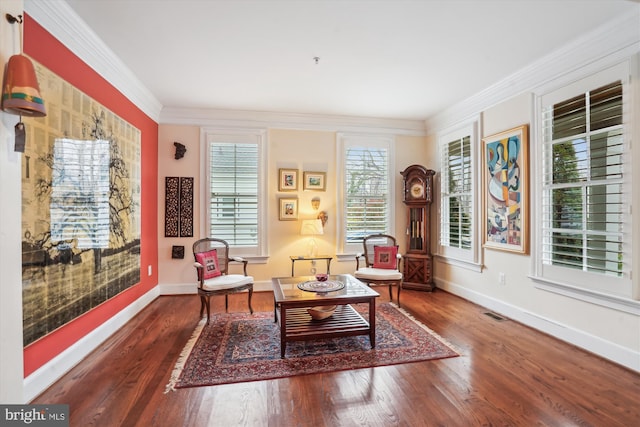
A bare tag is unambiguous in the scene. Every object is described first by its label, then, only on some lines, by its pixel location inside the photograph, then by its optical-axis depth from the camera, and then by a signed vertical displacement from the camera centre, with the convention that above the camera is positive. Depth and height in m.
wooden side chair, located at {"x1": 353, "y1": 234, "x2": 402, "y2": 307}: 3.90 -0.67
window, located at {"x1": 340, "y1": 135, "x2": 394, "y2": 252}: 4.96 +0.44
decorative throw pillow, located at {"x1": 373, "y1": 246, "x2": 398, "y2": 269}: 4.26 -0.59
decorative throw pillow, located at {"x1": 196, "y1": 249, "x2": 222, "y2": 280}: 3.60 -0.58
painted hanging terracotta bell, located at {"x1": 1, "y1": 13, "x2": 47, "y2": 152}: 1.31 +0.54
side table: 4.51 -0.64
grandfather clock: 4.72 -0.20
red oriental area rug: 2.34 -1.21
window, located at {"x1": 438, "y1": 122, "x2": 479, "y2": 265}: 4.10 +0.30
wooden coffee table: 2.65 -1.02
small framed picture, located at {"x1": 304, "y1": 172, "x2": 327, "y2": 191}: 4.79 +0.54
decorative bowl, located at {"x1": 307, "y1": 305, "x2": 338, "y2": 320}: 2.93 -0.94
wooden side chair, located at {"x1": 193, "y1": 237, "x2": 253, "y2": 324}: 3.40 -0.75
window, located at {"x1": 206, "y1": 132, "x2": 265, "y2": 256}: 4.59 +0.38
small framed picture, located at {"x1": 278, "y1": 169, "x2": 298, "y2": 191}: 4.72 +0.56
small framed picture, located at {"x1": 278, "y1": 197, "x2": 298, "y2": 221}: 4.71 +0.09
